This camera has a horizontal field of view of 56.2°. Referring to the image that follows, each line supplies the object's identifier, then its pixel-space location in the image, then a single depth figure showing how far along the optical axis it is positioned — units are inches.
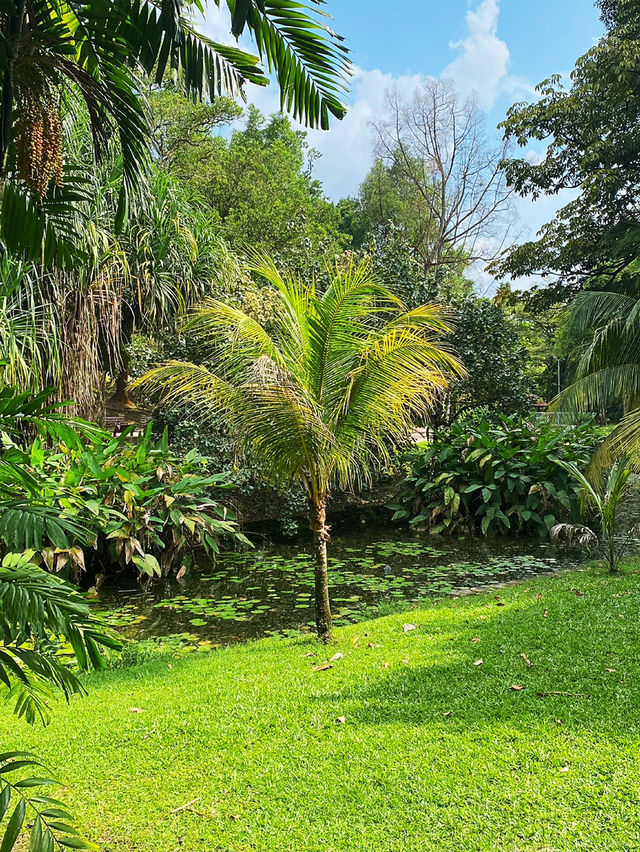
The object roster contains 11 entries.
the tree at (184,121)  812.6
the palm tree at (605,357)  375.6
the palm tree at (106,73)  72.1
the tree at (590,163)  601.3
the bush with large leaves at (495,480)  378.3
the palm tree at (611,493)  239.8
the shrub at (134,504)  247.9
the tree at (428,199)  1088.2
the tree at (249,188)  745.0
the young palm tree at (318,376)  182.4
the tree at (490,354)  491.5
